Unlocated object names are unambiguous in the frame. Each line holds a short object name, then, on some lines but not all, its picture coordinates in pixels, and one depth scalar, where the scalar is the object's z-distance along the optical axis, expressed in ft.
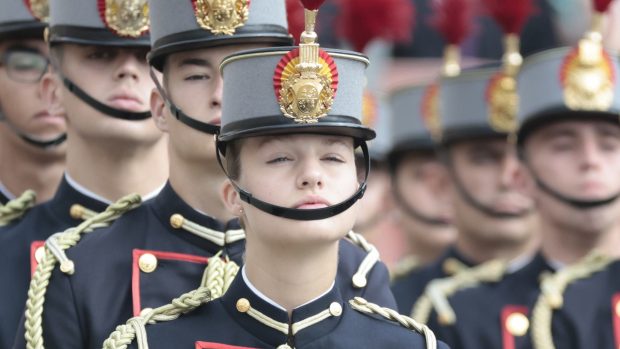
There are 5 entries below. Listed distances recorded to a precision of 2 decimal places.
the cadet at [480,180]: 66.08
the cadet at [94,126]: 45.60
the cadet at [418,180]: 77.05
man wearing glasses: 52.24
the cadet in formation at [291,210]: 35.99
